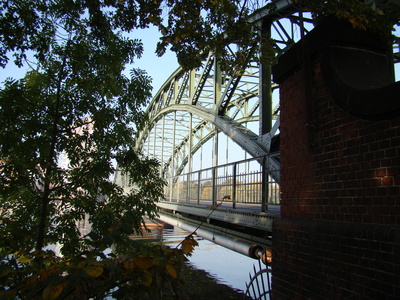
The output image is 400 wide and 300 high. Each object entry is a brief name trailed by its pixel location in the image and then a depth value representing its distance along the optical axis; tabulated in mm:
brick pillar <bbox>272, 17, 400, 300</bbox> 2619
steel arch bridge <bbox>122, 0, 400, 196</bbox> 10469
